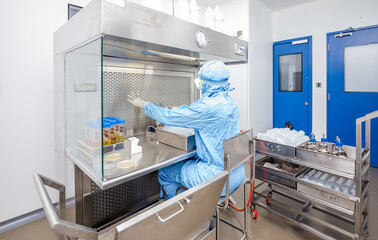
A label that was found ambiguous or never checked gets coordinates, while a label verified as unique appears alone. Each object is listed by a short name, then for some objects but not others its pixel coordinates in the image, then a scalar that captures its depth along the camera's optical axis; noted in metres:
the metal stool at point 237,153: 1.30
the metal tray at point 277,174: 1.77
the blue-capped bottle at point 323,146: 1.66
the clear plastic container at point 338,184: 1.60
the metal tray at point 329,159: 1.46
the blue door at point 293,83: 3.58
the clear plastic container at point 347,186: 1.56
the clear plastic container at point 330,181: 1.64
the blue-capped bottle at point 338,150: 1.60
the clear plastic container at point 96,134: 1.02
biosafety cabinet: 0.98
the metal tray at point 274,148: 1.77
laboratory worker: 1.42
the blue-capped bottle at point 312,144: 1.72
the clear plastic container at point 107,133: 1.26
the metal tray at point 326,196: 1.47
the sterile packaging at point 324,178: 1.70
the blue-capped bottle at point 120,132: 1.41
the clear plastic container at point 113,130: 1.35
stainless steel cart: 1.43
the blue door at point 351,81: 3.03
